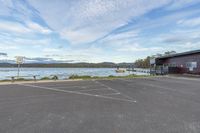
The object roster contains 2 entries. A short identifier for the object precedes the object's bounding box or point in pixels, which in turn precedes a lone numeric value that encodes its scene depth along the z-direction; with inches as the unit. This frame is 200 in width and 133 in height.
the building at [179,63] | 659.9
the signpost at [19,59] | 436.2
